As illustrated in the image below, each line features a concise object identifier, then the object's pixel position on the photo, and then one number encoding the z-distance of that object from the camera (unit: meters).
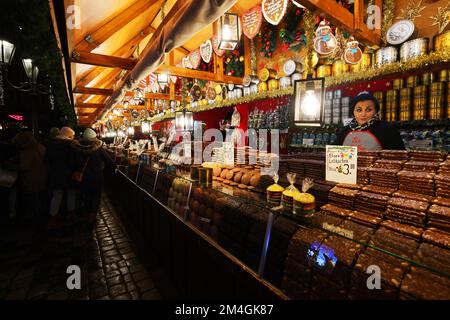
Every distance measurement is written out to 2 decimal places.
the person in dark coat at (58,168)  5.31
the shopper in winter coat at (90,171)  5.55
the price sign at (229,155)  3.96
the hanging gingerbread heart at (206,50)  7.50
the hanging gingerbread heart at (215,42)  6.78
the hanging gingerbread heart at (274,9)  4.53
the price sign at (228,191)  2.78
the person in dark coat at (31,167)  5.34
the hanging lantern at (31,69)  6.84
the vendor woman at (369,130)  3.38
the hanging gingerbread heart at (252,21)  5.66
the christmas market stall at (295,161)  1.62
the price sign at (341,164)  2.22
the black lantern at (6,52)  5.18
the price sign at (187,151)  5.34
